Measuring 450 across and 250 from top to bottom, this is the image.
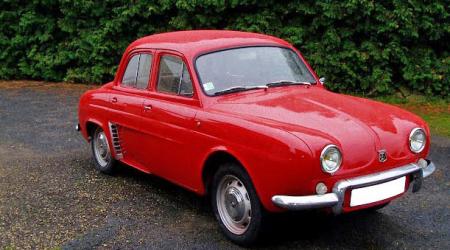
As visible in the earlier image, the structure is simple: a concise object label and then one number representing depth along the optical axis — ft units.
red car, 13.35
